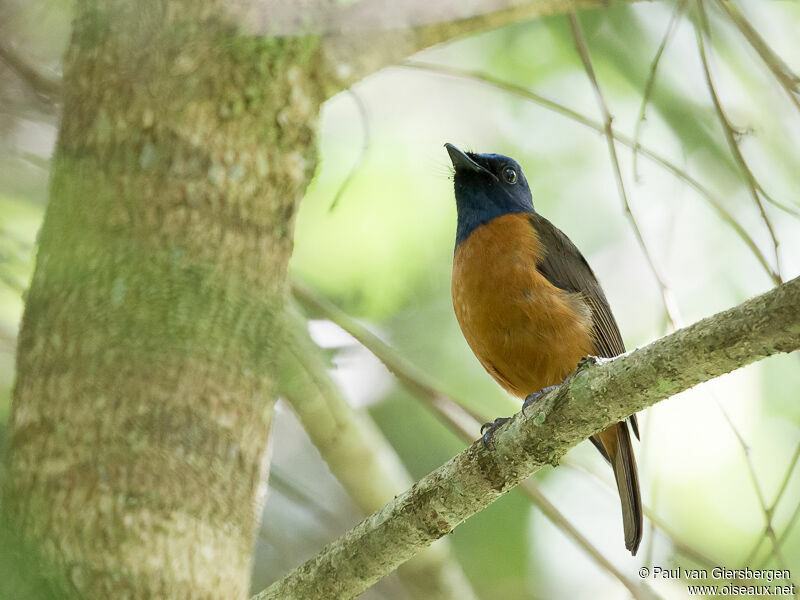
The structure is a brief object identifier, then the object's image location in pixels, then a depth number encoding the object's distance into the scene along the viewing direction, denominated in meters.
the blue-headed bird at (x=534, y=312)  7.84
